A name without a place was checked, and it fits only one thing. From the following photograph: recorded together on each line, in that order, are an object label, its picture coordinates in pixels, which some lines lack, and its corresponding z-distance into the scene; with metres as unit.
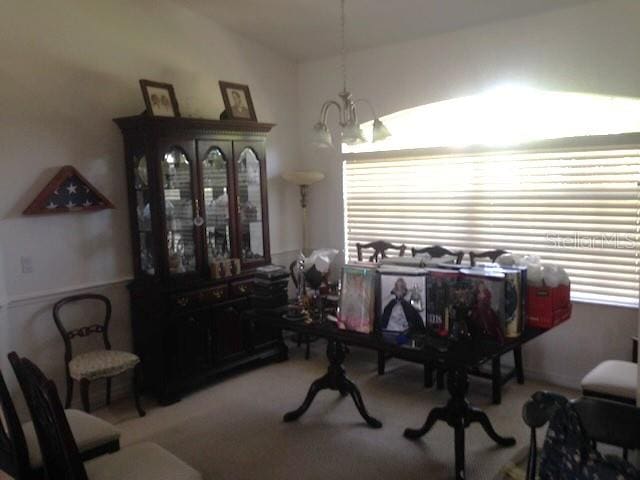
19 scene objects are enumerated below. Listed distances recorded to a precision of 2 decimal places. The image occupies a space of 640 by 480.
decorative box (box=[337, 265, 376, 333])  2.75
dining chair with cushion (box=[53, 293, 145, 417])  3.44
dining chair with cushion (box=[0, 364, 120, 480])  2.19
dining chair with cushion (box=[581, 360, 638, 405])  2.87
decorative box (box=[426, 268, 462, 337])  2.57
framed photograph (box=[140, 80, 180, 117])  3.78
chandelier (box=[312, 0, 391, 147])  3.24
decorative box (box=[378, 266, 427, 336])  2.63
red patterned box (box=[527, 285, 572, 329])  2.66
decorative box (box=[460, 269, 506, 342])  2.52
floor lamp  4.86
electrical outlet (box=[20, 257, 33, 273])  3.47
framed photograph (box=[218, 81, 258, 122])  4.28
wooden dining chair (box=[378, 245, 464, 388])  4.00
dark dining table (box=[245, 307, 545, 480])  2.43
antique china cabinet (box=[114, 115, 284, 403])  3.81
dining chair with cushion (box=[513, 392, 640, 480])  1.61
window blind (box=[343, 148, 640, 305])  3.65
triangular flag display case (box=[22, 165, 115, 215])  3.46
